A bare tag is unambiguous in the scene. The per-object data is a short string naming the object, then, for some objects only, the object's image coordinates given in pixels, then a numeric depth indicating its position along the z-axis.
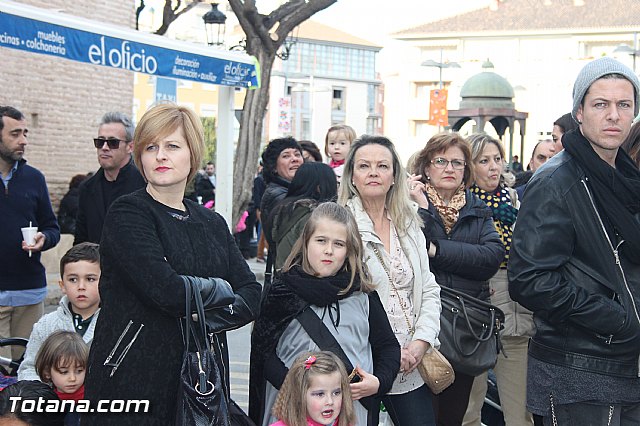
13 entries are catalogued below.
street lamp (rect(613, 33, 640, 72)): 32.78
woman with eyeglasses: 5.46
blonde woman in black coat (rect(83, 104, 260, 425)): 3.42
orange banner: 36.59
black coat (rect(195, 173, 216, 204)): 24.39
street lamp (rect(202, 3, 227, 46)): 17.70
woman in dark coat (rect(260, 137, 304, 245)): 7.75
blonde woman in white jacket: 4.96
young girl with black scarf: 4.43
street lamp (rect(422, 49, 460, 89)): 34.60
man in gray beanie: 3.86
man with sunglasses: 6.52
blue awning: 10.62
